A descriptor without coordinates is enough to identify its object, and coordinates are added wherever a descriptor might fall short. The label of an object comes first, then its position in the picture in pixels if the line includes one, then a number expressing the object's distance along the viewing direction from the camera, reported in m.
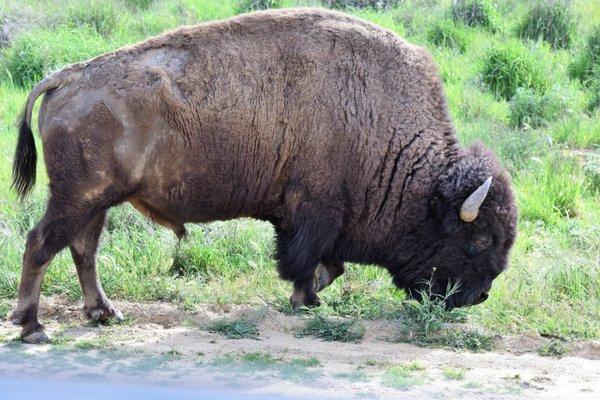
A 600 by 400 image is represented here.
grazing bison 12.55
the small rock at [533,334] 13.30
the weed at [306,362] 11.71
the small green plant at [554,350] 12.72
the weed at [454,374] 11.56
